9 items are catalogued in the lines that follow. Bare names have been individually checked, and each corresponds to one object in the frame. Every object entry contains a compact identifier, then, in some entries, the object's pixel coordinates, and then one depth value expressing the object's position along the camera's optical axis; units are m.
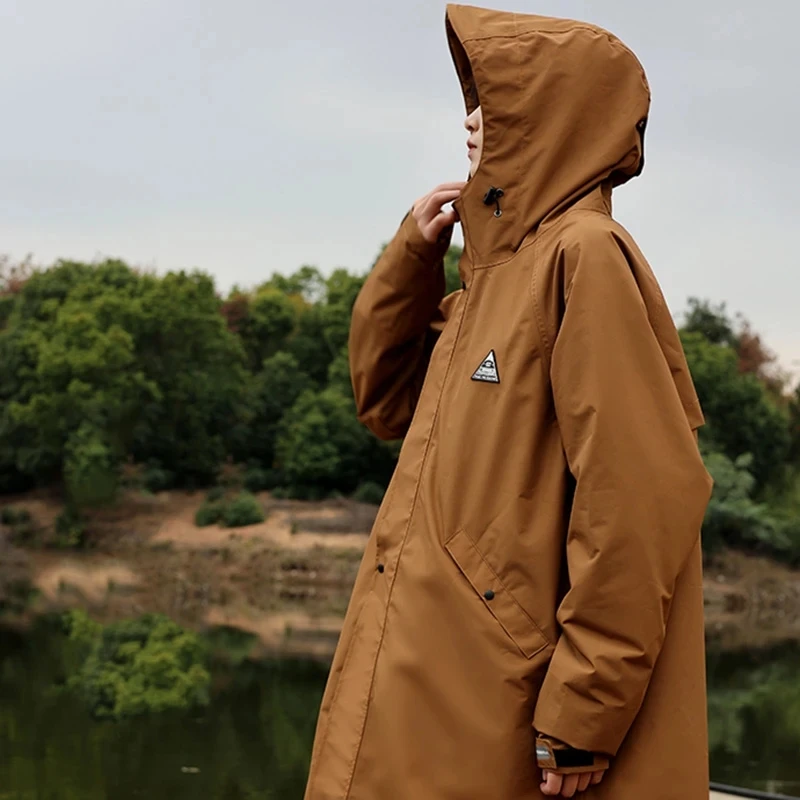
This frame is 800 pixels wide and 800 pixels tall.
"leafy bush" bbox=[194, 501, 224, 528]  13.82
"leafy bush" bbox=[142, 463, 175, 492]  14.73
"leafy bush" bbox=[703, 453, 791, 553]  13.62
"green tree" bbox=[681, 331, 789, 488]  15.26
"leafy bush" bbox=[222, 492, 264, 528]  13.63
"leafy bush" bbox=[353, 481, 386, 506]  14.29
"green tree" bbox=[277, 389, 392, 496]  14.51
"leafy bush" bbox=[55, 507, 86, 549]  13.73
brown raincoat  1.10
